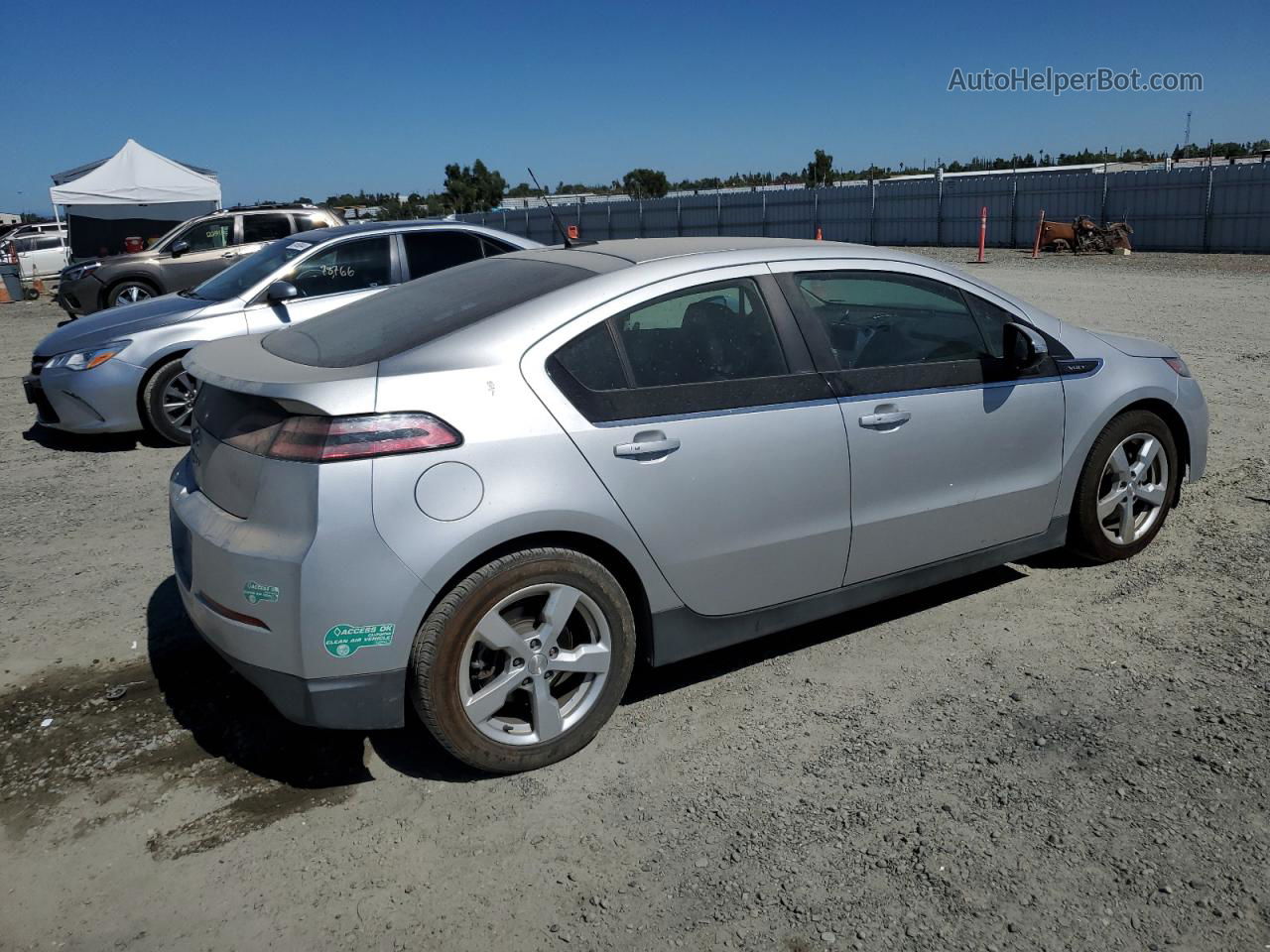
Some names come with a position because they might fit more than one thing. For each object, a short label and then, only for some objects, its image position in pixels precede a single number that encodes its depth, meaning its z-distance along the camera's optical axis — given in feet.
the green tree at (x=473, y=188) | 239.09
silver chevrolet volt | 10.01
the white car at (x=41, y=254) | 92.38
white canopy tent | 79.10
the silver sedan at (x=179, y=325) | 25.22
